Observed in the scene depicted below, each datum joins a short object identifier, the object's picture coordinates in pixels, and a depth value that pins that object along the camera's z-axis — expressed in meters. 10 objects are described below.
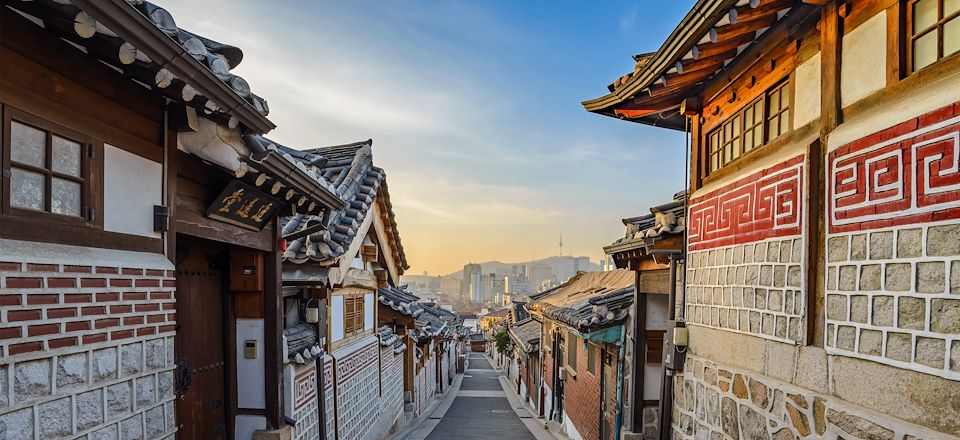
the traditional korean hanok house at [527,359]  25.00
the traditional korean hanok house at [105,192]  2.97
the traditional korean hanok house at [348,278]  8.41
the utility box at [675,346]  6.77
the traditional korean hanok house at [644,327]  8.70
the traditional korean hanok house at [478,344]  70.81
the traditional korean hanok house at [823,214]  3.17
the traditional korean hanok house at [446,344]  29.07
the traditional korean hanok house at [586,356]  10.81
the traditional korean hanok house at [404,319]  16.97
